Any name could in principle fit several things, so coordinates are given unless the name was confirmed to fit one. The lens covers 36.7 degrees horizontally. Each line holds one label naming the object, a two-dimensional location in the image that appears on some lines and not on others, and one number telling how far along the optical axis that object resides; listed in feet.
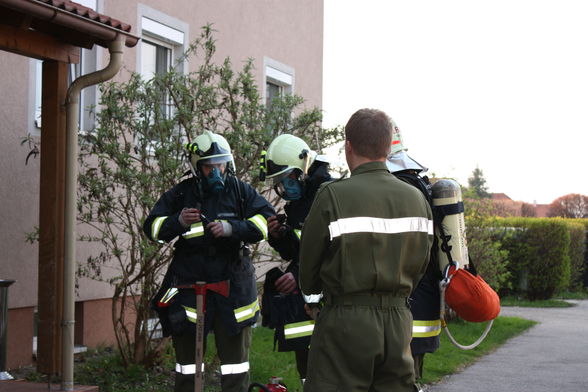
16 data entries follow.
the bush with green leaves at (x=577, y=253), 71.46
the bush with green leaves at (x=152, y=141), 25.21
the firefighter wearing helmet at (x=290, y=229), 18.53
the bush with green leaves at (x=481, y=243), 45.37
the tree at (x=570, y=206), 201.98
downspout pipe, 20.51
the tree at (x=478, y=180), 312.71
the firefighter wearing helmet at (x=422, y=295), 16.49
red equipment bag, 15.99
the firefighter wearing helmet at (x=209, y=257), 18.44
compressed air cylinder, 16.33
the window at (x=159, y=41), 34.55
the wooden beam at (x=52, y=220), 20.81
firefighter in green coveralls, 12.86
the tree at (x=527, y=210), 188.02
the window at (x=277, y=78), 45.47
